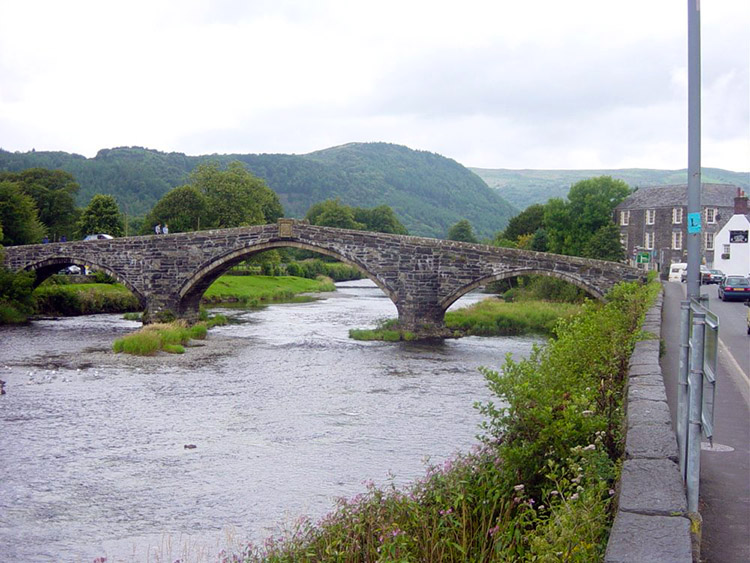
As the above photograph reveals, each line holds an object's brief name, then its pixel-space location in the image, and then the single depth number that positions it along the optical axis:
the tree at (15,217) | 57.66
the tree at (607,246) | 61.75
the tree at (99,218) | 73.19
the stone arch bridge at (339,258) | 35.56
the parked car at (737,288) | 37.16
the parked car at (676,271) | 60.03
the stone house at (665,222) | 70.81
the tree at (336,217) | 113.80
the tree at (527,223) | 85.75
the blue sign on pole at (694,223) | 6.96
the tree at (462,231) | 125.81
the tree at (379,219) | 128.25
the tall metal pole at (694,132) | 6.71
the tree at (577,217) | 73.56
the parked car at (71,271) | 54.91
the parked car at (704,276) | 52.80
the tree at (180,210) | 68.12
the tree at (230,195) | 72.19
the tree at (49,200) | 79.44
